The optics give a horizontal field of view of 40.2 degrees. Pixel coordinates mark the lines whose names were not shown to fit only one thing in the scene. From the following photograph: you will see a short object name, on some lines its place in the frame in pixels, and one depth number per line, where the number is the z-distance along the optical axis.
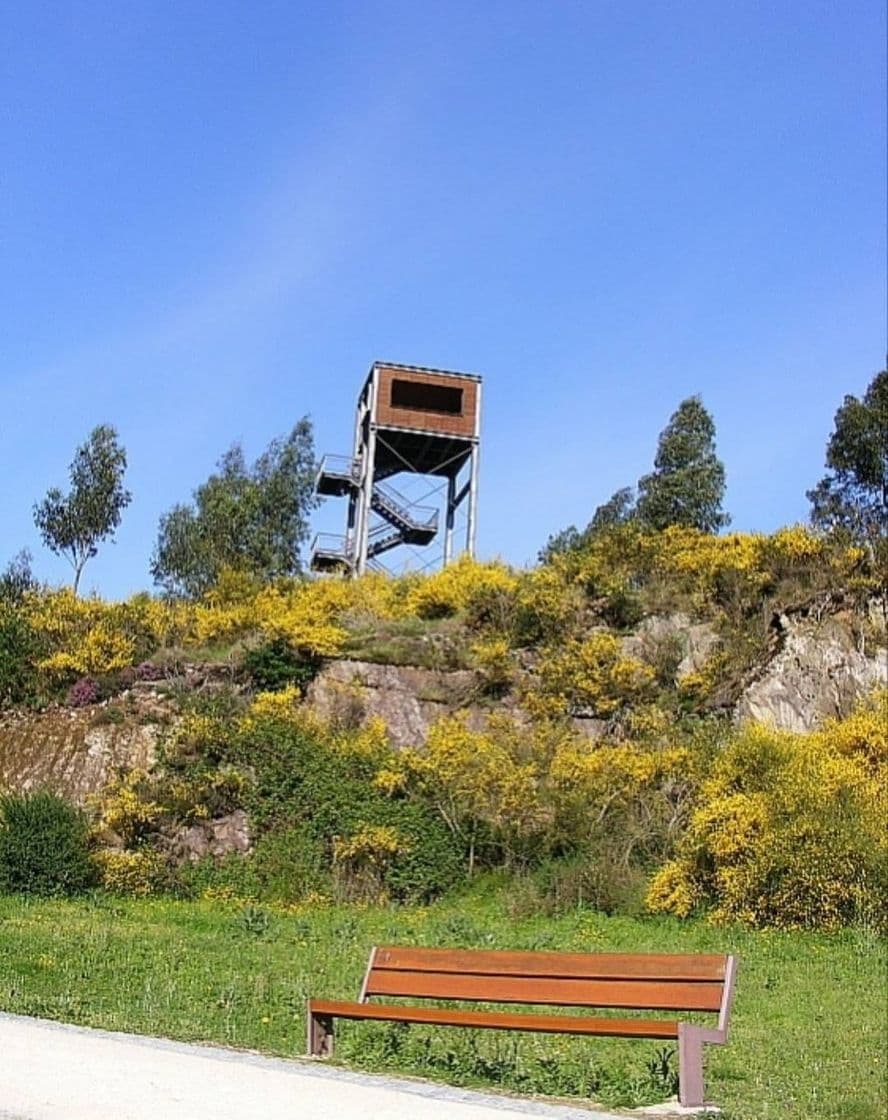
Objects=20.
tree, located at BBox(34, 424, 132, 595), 29.22
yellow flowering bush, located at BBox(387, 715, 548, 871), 17.30
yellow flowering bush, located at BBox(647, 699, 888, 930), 14.13
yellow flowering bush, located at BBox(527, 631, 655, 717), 20.17
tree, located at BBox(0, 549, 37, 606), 22.89
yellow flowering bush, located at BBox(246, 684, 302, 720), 19.06
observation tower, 31.16
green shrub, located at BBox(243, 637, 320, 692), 20.41
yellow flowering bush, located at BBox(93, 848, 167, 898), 16.47
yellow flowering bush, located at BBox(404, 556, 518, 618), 22.19
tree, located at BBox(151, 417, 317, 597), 32.59
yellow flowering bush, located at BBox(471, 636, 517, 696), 20.73
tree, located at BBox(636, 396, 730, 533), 35.06
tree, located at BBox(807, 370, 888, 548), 32.38
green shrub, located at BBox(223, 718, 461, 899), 17.11
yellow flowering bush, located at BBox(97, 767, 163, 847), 17.34
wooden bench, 6.06
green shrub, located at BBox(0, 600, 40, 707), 20.45
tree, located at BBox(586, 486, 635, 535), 38.41
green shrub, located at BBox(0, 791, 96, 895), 15.52
